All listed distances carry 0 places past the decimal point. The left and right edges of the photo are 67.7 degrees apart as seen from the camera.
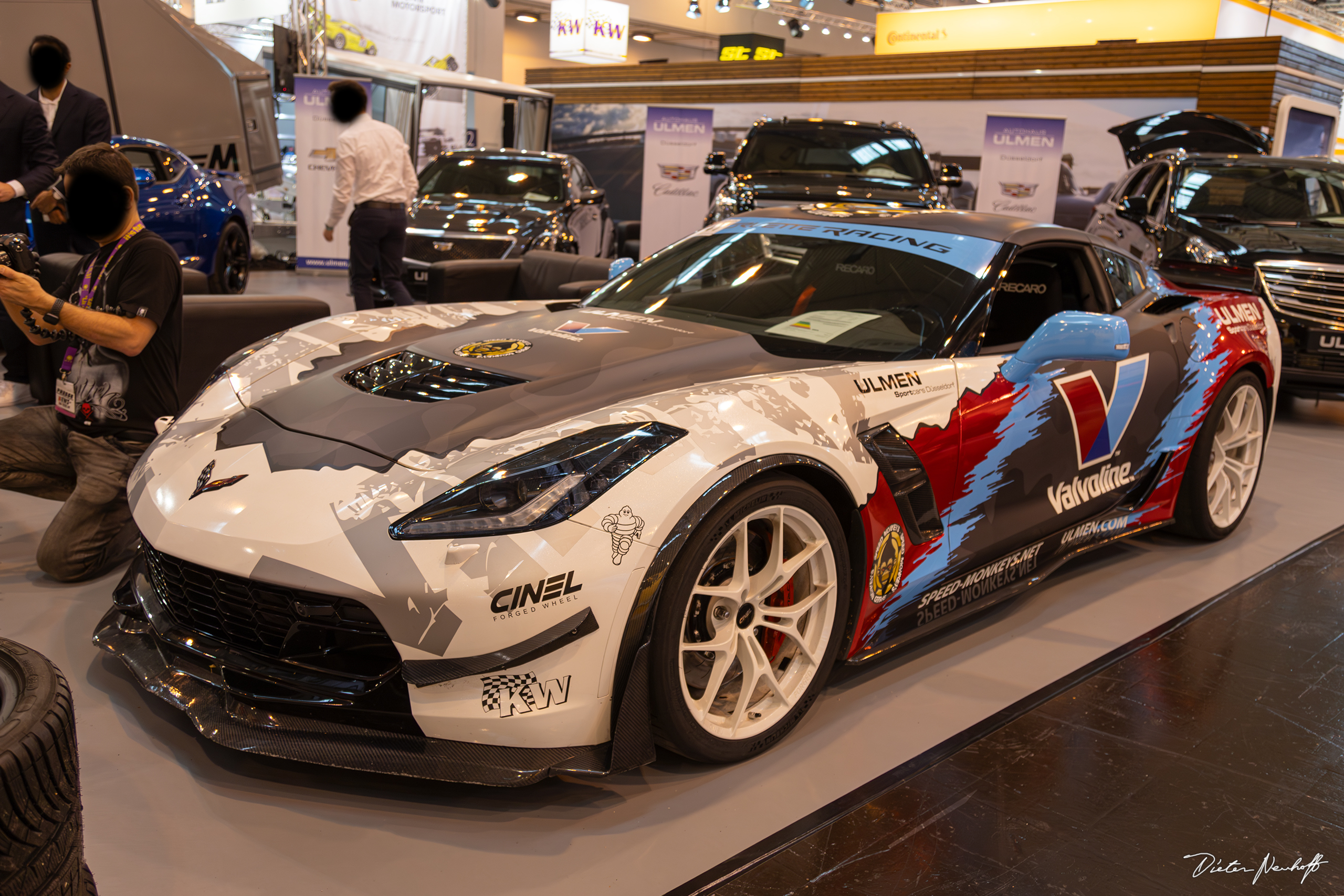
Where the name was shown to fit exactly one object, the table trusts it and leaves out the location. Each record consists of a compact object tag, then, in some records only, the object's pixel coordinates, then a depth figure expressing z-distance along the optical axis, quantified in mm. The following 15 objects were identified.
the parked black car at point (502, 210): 8594
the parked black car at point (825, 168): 8219
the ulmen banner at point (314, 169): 10727
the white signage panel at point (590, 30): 20078
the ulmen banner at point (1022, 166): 10891
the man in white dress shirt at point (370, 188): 6953
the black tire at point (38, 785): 1155
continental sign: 14555
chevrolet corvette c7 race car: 1876
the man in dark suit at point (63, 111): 5254
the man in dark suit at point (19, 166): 5012
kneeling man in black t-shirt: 2961
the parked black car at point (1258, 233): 6465
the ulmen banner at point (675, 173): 11555
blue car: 7461
